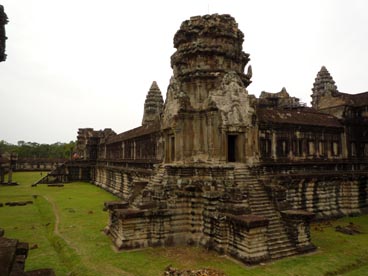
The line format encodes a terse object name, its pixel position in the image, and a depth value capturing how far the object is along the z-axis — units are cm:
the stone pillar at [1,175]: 3849
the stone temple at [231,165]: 1296
